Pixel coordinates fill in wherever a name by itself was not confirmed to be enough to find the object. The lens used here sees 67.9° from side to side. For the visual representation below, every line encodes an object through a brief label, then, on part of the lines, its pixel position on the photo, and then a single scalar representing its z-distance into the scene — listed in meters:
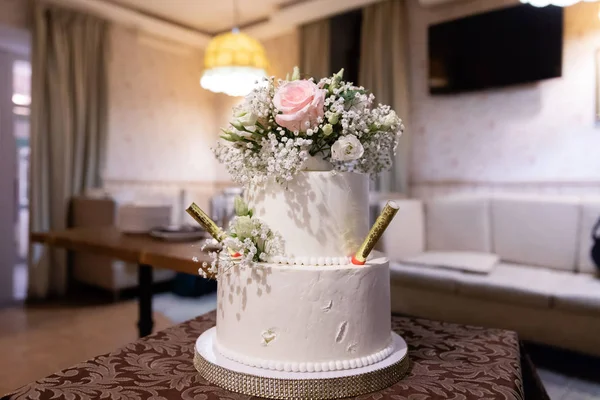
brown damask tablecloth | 0.86
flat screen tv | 3.21
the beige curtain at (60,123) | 3.94
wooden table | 1.73
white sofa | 2.41
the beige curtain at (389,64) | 3.88
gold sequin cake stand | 0.86
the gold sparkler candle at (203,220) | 1.05
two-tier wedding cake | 0.93
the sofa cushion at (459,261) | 2.77
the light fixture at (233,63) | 3.47
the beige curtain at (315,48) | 4.45
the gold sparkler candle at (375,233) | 0.93
